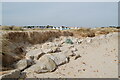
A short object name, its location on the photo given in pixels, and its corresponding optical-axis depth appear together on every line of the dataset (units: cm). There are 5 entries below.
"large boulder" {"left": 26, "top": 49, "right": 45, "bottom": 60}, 644
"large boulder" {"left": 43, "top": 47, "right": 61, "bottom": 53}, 716
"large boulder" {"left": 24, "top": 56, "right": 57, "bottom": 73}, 498
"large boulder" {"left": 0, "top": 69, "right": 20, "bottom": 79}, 356
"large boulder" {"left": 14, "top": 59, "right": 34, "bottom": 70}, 520
